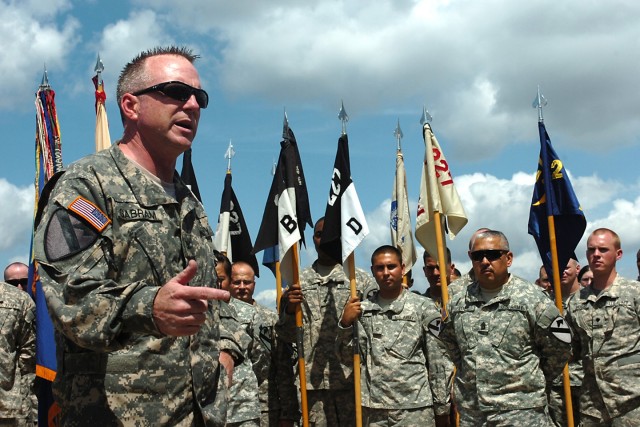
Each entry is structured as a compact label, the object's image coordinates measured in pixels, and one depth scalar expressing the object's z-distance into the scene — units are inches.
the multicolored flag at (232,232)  494.3
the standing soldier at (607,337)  368.2
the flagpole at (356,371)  366.3
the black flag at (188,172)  524.3
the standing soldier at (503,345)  301.9
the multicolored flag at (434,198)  444.1
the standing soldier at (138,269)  109.3
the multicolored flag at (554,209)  422.6
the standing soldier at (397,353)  357.7
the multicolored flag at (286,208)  413.4
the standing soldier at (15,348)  373.4
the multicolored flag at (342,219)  402.3
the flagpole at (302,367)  381.4
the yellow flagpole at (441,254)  390.4
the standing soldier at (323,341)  392.8
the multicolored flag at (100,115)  356.5
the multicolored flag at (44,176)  239.9
